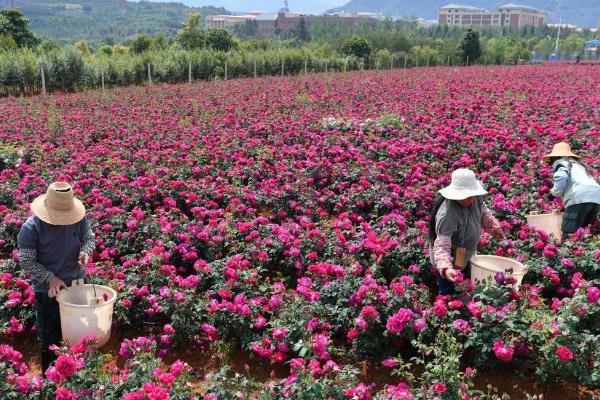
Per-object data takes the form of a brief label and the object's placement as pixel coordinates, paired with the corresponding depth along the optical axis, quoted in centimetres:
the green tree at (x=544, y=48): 7938
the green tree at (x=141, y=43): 5209
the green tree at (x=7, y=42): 3251
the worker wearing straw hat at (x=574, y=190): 496
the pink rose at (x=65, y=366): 256
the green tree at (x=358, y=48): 4638
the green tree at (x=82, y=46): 4598
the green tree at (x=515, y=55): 5668
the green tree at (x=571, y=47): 8538
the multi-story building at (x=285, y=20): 17112
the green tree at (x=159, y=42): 5018
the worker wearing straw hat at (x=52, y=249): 341
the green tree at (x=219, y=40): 4761
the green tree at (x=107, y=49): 5098
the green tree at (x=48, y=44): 4732
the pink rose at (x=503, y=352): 314
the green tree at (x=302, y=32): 13066
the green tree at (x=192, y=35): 5044
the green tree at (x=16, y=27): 4041
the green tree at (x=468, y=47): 5222
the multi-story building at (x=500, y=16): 19325
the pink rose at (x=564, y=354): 298
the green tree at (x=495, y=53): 5556
